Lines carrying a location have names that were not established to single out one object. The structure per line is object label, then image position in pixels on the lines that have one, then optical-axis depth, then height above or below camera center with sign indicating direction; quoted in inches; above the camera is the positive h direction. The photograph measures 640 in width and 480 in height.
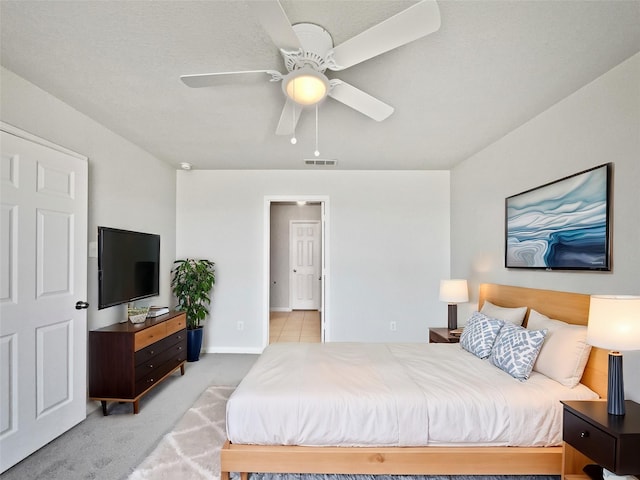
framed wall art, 85.6 +5.7
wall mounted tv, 113.4 -10.3
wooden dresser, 110.8 -41.3
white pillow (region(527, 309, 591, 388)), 82.7 -27.7
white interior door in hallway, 317.7 -23.9
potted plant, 168.6 -27.7
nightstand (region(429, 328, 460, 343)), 135.0 -39.0
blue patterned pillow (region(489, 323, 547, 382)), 87.3 -29.0
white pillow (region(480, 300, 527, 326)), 109.4 -23.8
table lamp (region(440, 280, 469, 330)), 144.9 -21.7
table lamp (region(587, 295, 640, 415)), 65.2 -17.0
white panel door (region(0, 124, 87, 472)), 84.6 -15.2
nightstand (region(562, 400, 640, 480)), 60.2 -36.5
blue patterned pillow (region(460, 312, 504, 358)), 104.3 -29.5
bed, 75.3 -46.2
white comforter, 75.9 -38.9
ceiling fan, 55.2 +36.2
